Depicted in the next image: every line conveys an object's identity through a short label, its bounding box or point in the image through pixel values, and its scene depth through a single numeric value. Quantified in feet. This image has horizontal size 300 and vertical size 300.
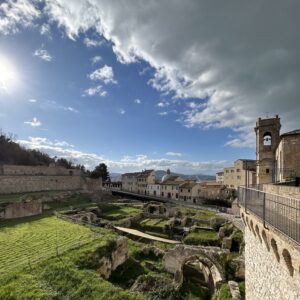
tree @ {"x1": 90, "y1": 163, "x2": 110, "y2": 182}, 257.92
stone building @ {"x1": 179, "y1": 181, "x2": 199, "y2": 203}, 183.83
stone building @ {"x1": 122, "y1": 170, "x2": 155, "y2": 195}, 230.91
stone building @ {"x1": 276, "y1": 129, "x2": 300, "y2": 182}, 50.47
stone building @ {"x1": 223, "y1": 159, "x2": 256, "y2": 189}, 182.87
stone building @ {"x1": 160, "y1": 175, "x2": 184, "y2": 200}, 198.51
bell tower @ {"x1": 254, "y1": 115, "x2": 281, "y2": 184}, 67.10
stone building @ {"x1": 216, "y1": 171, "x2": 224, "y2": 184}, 276.08
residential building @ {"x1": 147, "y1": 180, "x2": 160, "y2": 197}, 215.10
